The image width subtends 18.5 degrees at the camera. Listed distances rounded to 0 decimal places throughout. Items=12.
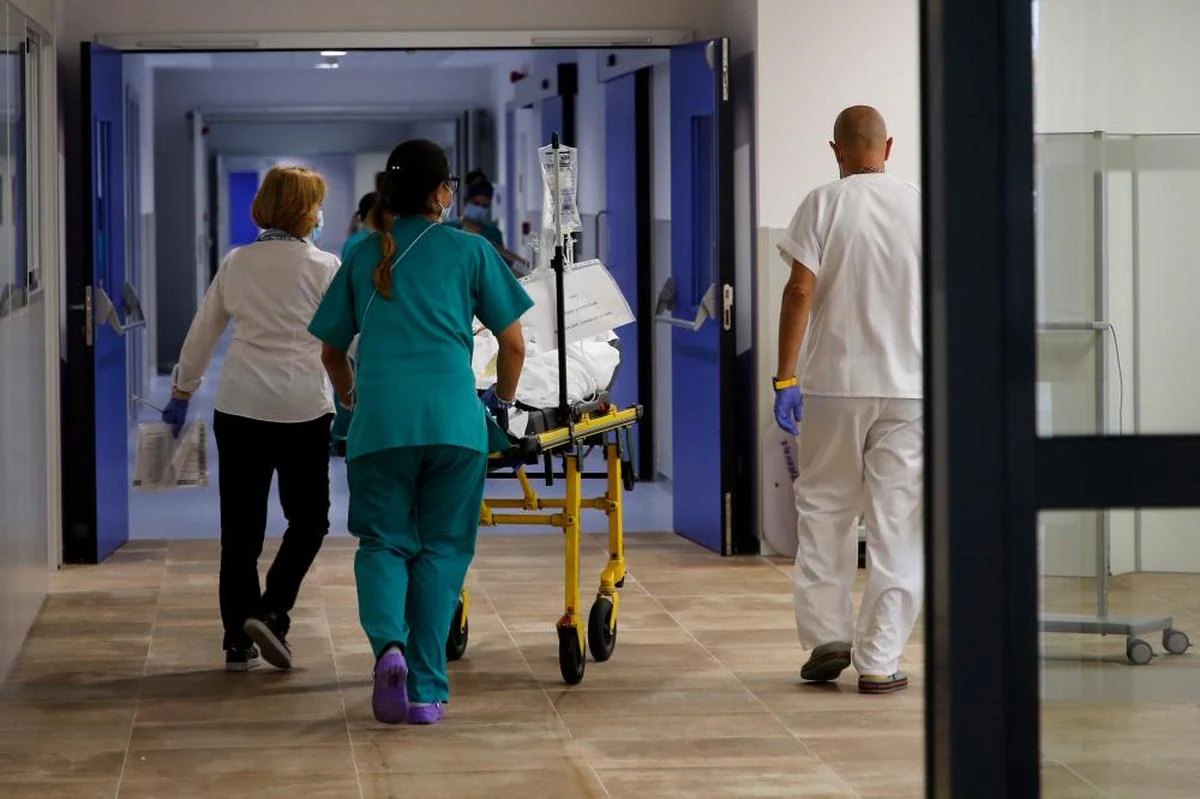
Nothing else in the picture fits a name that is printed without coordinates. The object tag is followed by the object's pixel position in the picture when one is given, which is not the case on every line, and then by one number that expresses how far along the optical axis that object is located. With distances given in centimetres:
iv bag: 980
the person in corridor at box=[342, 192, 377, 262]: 1551
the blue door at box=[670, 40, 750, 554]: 1396
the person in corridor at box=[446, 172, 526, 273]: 1968
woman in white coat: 969
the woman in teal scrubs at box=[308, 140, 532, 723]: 853
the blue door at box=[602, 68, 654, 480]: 1855
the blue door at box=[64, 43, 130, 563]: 1380
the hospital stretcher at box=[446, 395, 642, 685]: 935
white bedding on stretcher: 961
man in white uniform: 926
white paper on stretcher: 958
